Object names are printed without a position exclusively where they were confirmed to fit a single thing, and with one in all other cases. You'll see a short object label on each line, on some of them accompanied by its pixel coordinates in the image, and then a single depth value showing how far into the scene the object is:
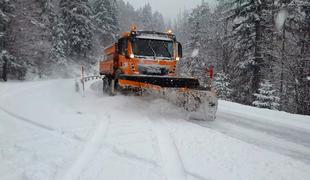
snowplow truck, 6.13
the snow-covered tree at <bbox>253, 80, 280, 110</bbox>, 12.37
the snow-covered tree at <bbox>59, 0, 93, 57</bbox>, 29.28
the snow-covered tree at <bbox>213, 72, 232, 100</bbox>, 17.70
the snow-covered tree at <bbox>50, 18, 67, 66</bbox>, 26.83
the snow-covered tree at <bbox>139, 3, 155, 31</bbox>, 73.83
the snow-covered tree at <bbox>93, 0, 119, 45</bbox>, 38.39
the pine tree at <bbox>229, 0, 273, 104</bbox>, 13.65
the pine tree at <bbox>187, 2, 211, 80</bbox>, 24.51
